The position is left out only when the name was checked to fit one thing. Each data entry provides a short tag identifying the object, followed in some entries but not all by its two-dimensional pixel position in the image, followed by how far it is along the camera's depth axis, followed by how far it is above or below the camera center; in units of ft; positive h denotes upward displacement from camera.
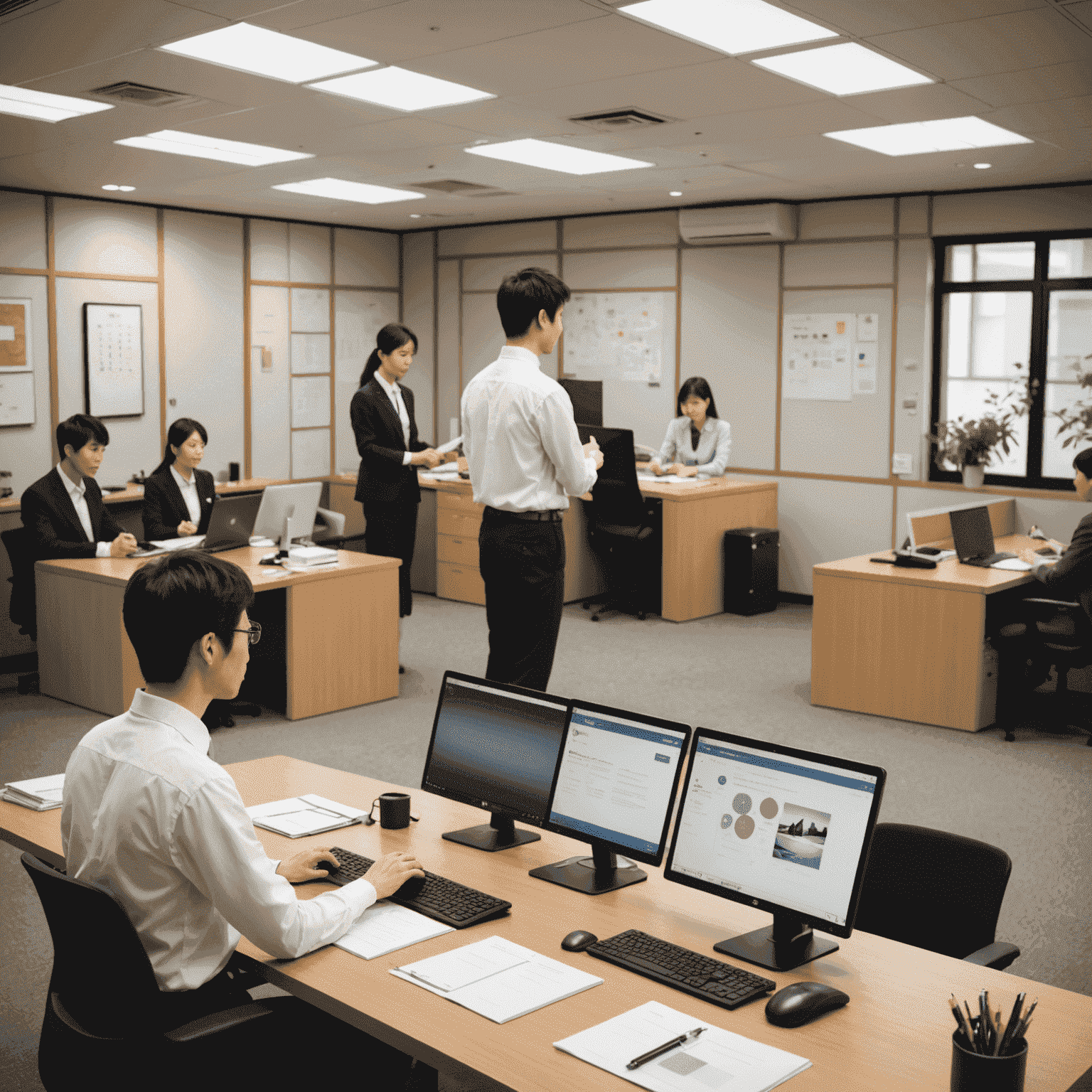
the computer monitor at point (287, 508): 20.61 -1.42
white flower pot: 25.94 -0.94
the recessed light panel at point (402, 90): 15.70 +4.58
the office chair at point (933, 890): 8.19 -3.20
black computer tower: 27.68 -3.21
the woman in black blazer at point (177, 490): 20.93 -1.13
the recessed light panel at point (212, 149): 20.63 +4.94
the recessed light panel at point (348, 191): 26.02 +5.32
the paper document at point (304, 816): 8.84 -2.94
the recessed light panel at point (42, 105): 16.97 +4.65
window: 25.44 +2.01
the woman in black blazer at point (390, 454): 21.25 -0.46
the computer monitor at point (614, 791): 7.61 -2.35
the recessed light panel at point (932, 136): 19.24 +4.92
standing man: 12.23 -0.46
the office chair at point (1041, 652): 18.30 -3.37
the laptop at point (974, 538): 20.77 -1.84
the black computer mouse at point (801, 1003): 6.14 -2.95
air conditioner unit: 27.63 +4.83
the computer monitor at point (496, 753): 8.29 -2.31
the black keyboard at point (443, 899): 7.35 -2.96
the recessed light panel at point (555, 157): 21.11 +5.00
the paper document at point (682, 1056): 5.59 -3.01
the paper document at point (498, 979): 6.30 -3.00
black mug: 8.93 -2.84
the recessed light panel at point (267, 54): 13.85 +4.49
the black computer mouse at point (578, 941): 6.97 -2.97
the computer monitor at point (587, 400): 28.73 +0.72
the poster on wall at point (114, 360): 27.71 +1.52
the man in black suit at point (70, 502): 20.16 -1.32
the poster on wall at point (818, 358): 27.99 +1.76
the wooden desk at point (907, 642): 19.03 -3.41
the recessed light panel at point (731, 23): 12.68 +4.48
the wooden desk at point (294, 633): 19.15 -3.40
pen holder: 5.16 -2.74
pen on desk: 5.71 -3.00
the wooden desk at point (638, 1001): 5.72 -3.02
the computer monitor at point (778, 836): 6.70 -2.35
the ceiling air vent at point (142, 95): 16.14 +4.53
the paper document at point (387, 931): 6.96 -3.00
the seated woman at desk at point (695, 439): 27.96 -0.21
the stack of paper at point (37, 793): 9.18 -2.84
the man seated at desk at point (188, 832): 6.41 -2.19
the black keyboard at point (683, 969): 6.45 -2.99
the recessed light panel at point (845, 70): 14.67 +4.62
